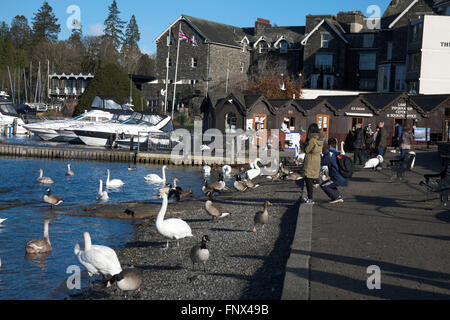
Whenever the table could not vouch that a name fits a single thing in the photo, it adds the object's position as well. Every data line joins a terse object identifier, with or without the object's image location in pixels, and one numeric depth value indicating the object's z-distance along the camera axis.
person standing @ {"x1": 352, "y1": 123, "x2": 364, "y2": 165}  26.27
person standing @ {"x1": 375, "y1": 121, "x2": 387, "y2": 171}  26.42
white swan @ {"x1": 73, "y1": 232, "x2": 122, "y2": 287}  9.76
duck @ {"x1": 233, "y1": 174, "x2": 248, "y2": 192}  20.98
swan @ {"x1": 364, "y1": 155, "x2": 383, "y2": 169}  23.25
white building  53.28
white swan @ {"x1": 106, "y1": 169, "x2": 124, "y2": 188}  24.39
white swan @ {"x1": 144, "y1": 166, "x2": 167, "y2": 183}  26.87
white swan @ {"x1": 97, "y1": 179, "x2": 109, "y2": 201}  20.73
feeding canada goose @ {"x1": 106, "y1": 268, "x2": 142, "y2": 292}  8.87
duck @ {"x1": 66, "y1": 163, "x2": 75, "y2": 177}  28.03
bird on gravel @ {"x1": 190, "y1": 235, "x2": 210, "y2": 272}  10.07
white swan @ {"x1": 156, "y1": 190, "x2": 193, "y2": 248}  12.14
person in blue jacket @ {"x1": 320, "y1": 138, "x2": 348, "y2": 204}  14.92
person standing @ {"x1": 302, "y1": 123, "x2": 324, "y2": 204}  14.66
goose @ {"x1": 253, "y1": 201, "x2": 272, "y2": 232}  13.13
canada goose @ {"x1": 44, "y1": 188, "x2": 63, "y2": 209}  18.17
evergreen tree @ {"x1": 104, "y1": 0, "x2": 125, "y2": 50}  117.44
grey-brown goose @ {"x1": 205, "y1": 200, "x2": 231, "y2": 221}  14.71
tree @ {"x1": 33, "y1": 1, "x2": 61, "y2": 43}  120.88
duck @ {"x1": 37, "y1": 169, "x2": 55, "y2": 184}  24.34
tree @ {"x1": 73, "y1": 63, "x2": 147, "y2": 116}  60.72
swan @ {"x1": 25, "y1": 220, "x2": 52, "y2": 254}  12.63
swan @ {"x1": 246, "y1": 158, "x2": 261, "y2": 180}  24.12
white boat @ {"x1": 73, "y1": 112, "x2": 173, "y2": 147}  42.16
